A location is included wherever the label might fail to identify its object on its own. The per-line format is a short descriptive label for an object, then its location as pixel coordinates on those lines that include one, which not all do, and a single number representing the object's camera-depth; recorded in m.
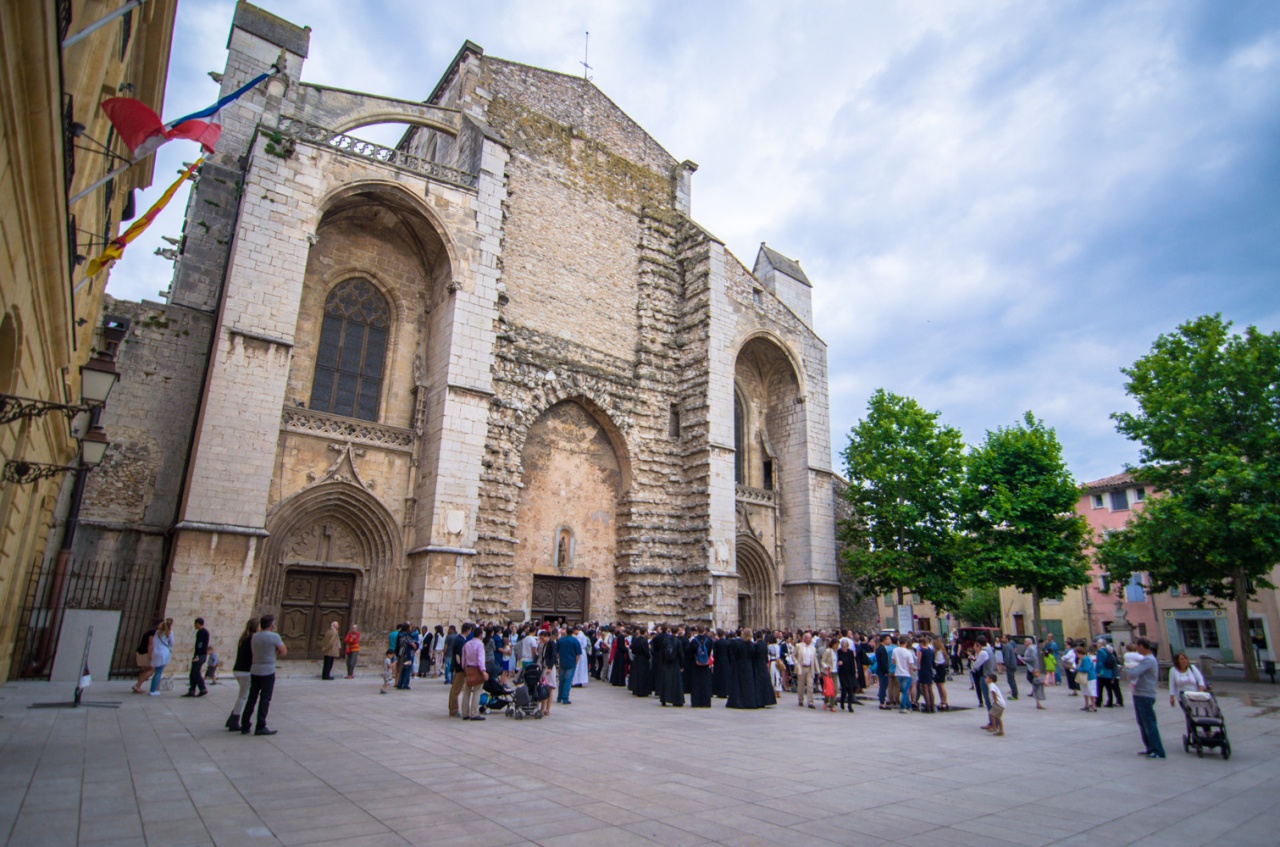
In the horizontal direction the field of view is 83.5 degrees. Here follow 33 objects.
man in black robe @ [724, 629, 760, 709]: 12.24
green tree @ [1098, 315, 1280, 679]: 17.81
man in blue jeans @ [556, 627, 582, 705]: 11.55
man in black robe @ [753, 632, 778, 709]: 12.46
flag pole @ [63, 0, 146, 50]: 4.64
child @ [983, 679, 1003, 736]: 9.28
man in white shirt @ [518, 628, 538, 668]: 12.32
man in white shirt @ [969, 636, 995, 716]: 11.72
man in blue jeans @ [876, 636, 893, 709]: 13.08
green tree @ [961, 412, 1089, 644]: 21.80
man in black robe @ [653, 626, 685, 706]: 12.25
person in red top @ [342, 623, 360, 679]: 13.50
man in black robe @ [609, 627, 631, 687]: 15.08
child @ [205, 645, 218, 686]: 11.55
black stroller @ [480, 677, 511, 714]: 9.71
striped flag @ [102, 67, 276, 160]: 6.76
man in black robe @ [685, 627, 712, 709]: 12.32
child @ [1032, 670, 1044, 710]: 13.57
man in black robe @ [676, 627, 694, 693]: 12.56
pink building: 30.95
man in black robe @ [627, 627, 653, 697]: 13.41
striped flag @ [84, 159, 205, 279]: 7.83
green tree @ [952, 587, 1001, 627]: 44.94
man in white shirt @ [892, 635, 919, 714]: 12.62
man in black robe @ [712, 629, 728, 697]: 12.62
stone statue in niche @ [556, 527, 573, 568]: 17.97
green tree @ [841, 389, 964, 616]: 22.22
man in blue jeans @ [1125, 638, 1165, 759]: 7.82
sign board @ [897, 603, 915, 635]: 19.52
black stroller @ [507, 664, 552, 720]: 9.54
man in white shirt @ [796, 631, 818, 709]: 13.37
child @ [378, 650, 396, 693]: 11.95
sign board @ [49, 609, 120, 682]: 9.83
